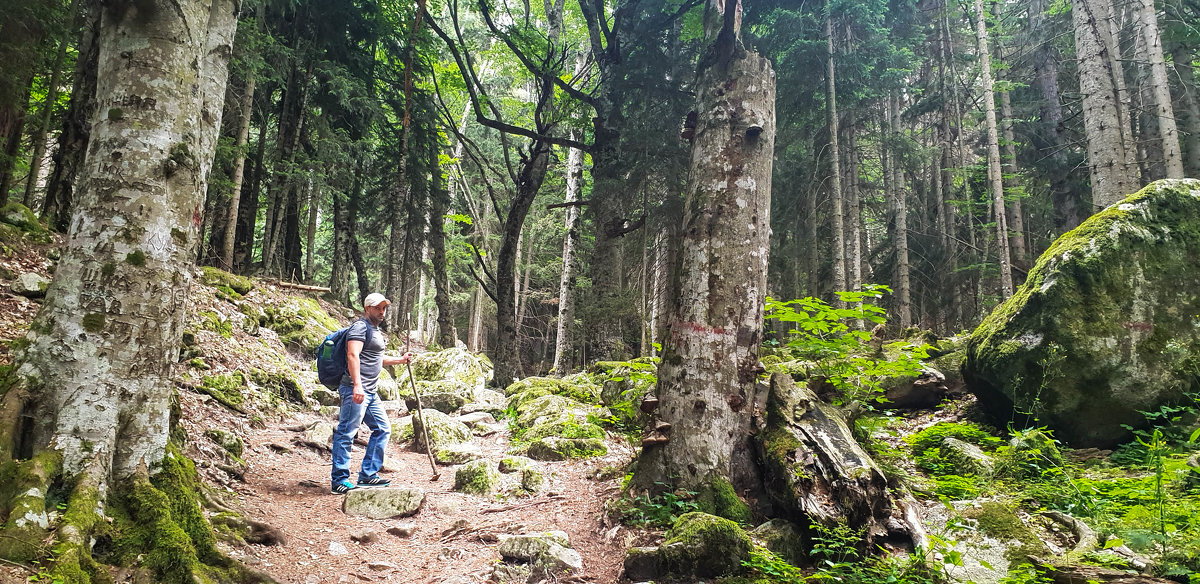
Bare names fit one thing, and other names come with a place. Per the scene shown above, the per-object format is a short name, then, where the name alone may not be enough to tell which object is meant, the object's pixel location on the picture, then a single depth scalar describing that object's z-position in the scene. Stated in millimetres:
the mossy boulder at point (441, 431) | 7379
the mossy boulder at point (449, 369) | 12438
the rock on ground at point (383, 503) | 4809
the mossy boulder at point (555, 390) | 9156
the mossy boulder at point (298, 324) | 10070
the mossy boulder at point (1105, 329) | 5285
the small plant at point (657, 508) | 4137
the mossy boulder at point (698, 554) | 3395
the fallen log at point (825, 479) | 3646
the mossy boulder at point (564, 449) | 6633
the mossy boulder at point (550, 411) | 7828
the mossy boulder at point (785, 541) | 3623
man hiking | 5305
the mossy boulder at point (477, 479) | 5598
